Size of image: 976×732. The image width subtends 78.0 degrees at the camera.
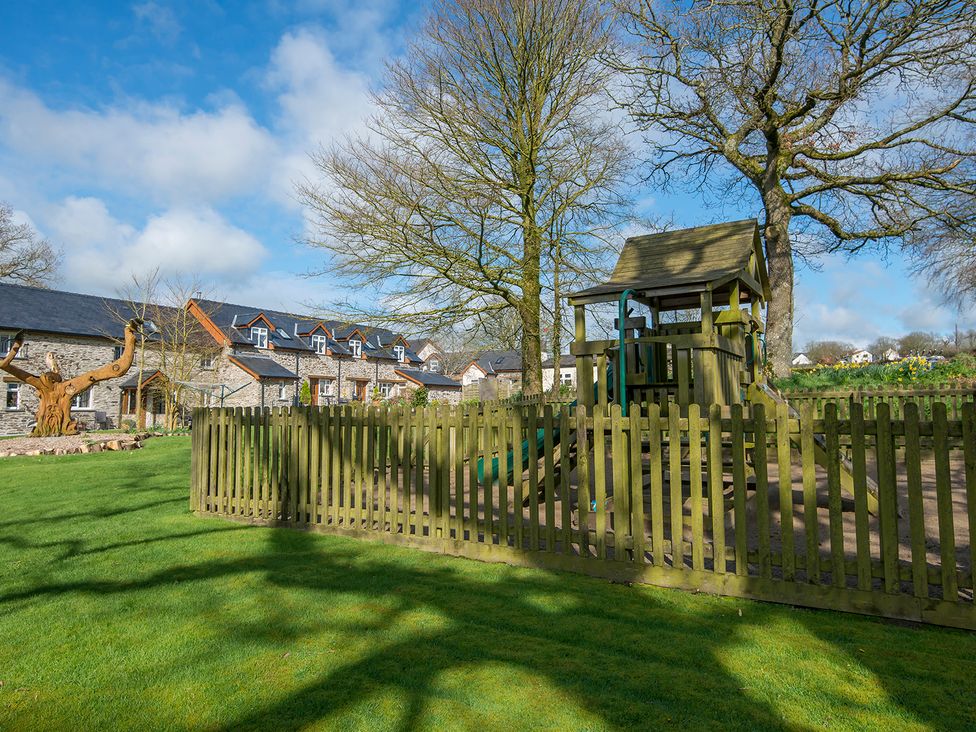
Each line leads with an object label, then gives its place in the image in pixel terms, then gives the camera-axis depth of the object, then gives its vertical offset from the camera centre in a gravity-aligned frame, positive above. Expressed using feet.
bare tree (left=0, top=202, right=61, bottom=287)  138.41 +33.53
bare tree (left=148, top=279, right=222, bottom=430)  109.91 +11.04
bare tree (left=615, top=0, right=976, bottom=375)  49.73 +27.80
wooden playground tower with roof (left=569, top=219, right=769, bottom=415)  22.86 +3.41
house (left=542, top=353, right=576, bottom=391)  222.85 +11.82
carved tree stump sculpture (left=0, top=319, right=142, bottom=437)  70.08 +2.30
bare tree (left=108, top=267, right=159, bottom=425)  118.52 +20.11
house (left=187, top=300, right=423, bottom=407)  133.59 +11.79
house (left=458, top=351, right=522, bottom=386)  240.12 +14.22
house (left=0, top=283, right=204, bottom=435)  108.78 +11.51
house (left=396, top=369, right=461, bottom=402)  176.45 +6.01
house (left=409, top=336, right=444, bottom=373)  232.24 +19.30
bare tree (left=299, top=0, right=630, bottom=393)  48.67 +19.60
